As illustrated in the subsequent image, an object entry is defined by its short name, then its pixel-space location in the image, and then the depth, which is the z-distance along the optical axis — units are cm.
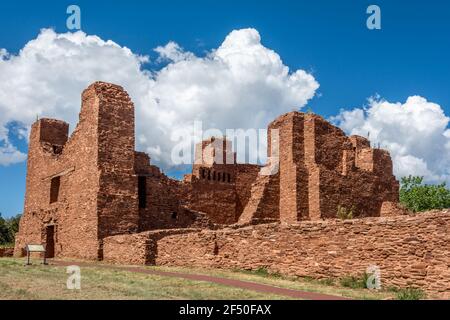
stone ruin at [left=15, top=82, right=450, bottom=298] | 2234
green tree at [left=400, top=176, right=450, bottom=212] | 4828
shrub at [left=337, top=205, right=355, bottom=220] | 2567
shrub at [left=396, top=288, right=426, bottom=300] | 1185
